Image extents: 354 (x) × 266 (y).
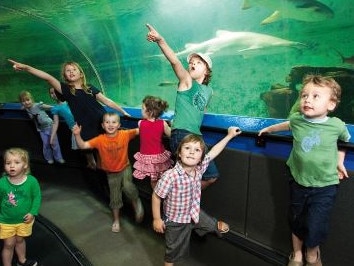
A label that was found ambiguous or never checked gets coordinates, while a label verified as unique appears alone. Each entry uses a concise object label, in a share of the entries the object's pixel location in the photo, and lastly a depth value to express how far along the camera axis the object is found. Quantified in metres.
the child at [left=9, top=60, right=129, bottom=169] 2.99
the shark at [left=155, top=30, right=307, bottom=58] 3.70
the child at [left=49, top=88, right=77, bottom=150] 4.23
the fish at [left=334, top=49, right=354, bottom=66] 3.04
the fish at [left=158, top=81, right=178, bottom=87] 5.39
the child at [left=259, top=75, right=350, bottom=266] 1.62
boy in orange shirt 2.93
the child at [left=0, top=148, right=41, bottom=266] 2.33
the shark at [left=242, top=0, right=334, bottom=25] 3.30
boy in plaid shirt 1.93
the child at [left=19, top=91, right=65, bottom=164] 4.60
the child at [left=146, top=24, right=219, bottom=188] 2.26
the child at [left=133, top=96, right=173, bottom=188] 2.76
